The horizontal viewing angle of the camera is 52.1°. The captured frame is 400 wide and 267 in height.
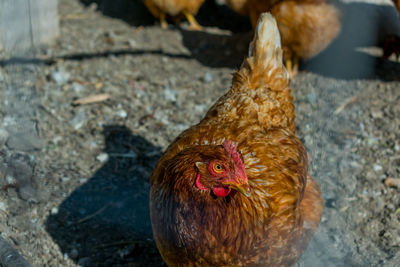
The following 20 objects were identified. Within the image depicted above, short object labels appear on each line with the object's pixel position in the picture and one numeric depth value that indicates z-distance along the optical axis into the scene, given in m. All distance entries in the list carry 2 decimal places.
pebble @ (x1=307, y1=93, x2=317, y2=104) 2.94
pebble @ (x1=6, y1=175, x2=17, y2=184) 2.04
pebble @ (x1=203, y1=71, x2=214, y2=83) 3.27
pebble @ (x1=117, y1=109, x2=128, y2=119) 2.81
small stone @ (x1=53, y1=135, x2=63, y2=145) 2.55
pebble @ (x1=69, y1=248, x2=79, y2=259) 1.92
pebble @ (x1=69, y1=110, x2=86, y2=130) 2.70
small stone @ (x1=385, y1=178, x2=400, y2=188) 2.30
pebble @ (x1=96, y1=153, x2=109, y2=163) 2.46
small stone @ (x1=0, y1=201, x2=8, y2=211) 1.95
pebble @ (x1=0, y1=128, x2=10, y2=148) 2.32
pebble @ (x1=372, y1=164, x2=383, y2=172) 2.41
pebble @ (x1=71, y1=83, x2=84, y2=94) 3.04
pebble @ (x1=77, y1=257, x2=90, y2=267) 1.89
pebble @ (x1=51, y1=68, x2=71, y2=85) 3.12
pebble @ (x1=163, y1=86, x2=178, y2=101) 3.04
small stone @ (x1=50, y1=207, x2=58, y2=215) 2.10
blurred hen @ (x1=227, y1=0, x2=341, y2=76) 3.09
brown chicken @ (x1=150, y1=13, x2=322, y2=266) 1.39
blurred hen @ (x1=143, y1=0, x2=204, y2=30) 3.92
